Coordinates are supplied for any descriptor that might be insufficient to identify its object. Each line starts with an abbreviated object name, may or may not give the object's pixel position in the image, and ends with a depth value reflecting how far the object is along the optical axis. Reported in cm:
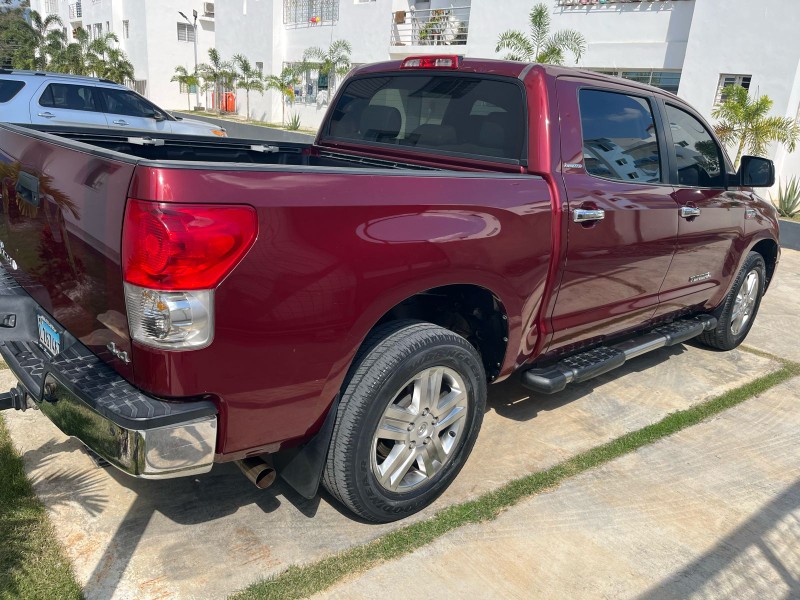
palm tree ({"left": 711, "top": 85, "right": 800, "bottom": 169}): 1303
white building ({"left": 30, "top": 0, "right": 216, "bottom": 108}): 4134
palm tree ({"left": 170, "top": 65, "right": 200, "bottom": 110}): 3834
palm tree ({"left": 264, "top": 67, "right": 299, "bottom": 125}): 2989
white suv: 991
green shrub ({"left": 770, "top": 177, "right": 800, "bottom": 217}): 1255
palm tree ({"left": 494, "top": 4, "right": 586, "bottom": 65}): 1864
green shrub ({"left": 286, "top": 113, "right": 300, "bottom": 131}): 2797
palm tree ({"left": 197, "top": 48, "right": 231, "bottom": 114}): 3497
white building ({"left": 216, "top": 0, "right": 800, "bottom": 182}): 1430
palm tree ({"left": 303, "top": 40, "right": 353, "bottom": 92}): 2795
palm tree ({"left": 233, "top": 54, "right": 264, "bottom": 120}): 3203
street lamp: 4022
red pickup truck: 205
